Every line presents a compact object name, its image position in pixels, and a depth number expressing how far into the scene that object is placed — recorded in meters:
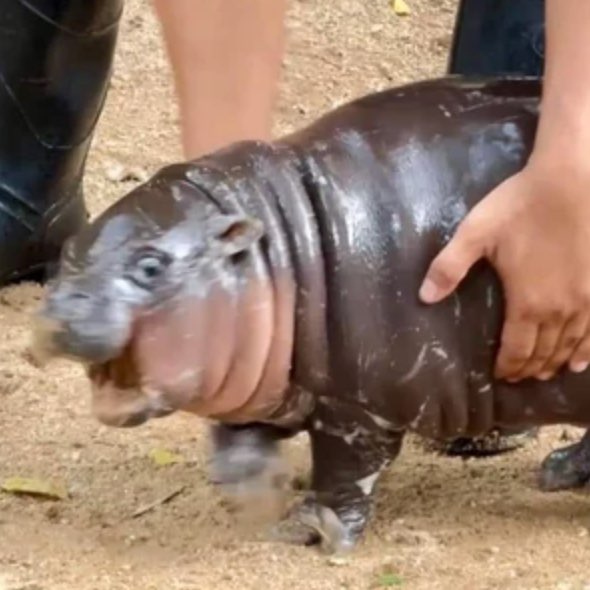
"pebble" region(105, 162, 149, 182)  3.48
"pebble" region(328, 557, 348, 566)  2.38
